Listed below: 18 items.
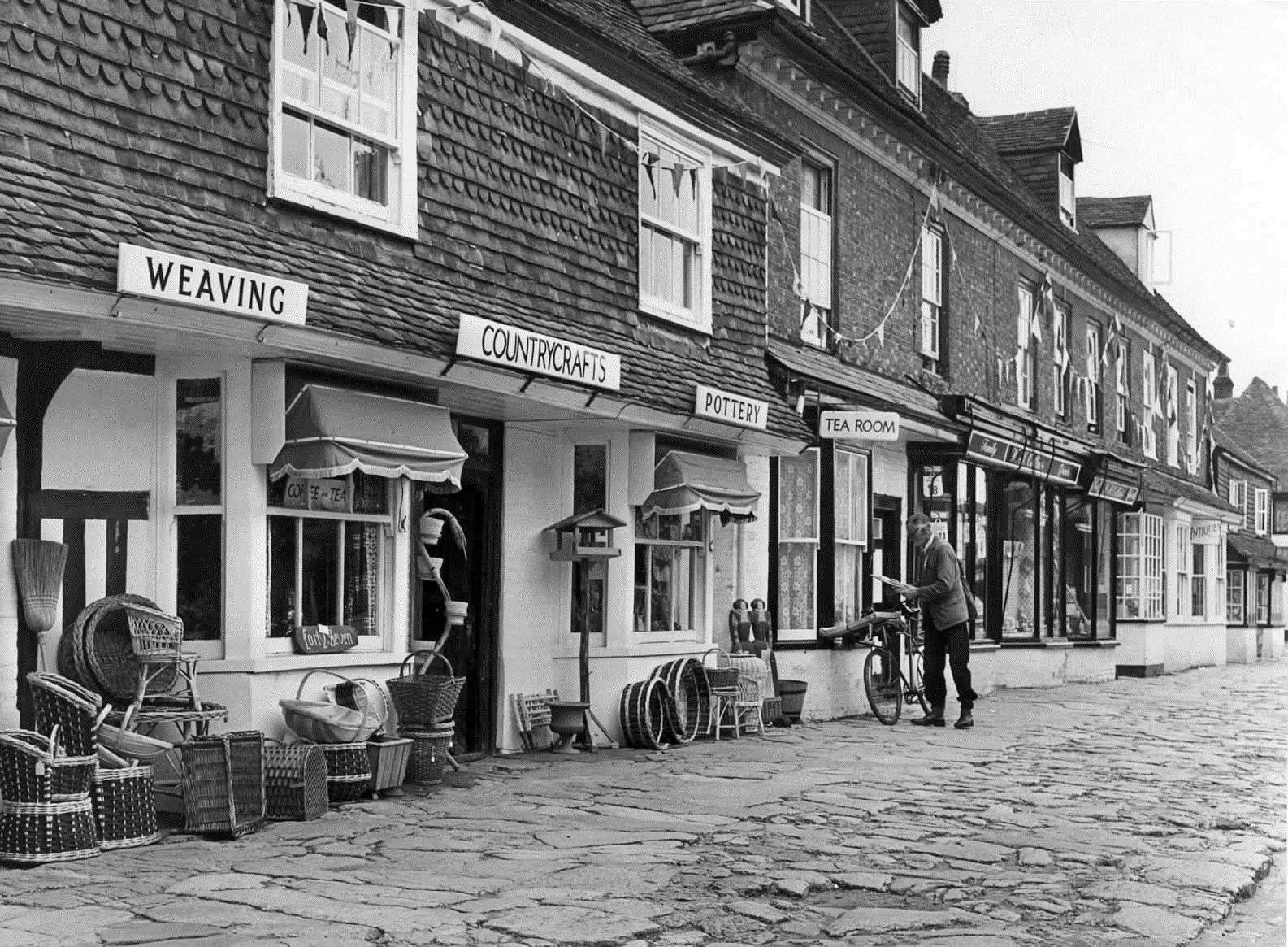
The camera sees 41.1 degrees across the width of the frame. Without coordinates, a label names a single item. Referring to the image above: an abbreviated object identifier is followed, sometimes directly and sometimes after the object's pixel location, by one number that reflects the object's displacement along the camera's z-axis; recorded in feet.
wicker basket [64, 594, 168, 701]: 27.71
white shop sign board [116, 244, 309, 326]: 25.76
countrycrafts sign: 33.78
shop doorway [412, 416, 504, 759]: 39.24
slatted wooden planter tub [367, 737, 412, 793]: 31.65
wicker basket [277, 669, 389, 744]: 30.17
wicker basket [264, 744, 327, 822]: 28.73
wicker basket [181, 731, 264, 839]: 26.89
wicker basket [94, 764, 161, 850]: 25.63
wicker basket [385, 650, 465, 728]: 33.40
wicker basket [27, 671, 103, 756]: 25.98
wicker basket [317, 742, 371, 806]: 30.55
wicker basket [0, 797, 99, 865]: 24.27
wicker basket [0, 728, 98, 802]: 24.43
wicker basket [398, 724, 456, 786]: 33.60
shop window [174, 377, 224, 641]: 30.42
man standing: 50.42
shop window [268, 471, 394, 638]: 31.78
